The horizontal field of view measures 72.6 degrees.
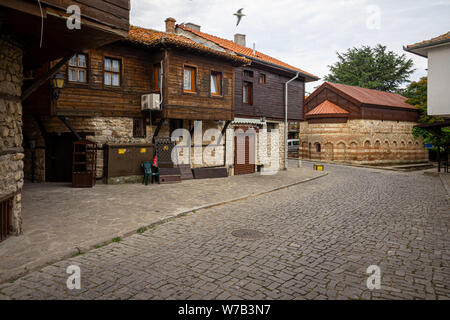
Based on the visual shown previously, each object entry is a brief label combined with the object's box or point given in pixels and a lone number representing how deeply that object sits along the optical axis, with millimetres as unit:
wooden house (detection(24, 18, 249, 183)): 12453
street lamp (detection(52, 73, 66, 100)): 10922
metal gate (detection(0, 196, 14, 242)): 5641
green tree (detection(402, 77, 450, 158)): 21172
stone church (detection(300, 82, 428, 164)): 30453
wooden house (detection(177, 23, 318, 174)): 17938
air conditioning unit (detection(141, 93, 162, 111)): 13270
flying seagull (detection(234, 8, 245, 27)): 14509
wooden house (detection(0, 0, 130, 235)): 5371
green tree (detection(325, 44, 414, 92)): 45531
